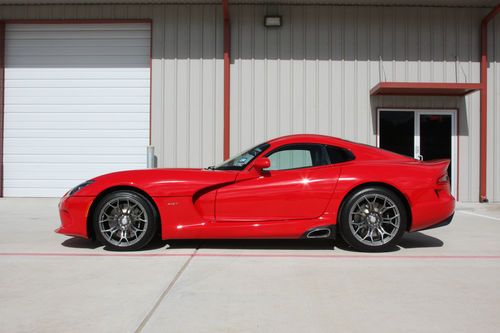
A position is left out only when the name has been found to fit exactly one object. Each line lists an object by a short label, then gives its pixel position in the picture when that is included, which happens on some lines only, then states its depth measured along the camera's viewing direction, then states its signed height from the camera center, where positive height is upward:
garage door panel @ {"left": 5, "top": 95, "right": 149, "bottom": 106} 10.55 +1.76
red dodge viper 4.51 -0.27
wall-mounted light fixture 10.09 +3.46
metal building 10.27 +2.34
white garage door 10.54 +1.68
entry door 10.27 +0.98
